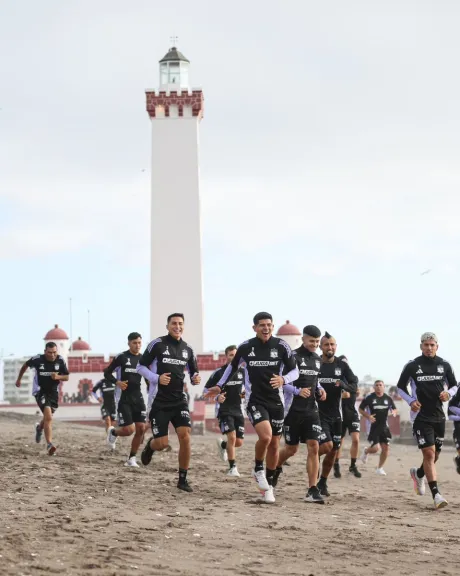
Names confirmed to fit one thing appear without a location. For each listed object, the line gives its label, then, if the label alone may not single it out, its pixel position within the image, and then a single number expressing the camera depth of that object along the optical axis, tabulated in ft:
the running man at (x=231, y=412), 60.80
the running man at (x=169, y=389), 49.06
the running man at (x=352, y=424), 67.36
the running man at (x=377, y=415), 76.59
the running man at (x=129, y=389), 61.16
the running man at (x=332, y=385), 53.83
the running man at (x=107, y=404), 89.05
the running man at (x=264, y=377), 46.11
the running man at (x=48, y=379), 62.69
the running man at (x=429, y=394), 47.75
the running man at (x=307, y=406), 47.50
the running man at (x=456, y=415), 53.26
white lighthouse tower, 179.93
